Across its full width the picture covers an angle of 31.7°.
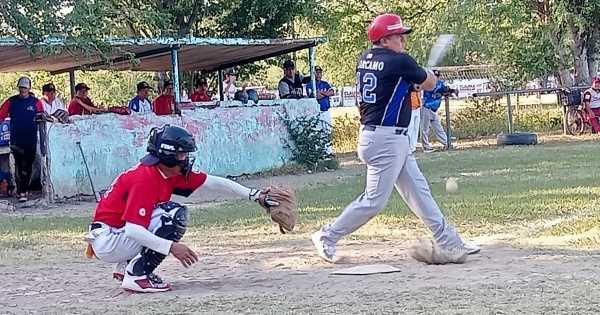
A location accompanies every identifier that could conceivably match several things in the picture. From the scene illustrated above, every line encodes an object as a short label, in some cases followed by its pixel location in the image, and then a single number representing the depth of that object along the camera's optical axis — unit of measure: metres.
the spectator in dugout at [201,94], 22.94
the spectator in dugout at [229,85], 25.46
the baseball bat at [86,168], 16.91
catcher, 7.04
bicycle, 27.25
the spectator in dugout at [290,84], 21.77
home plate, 7.88
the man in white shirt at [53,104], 16.67
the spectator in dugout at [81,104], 18.84
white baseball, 14.32
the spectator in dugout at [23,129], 16.83
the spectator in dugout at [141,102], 19.31
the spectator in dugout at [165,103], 19.89
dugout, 16.41
